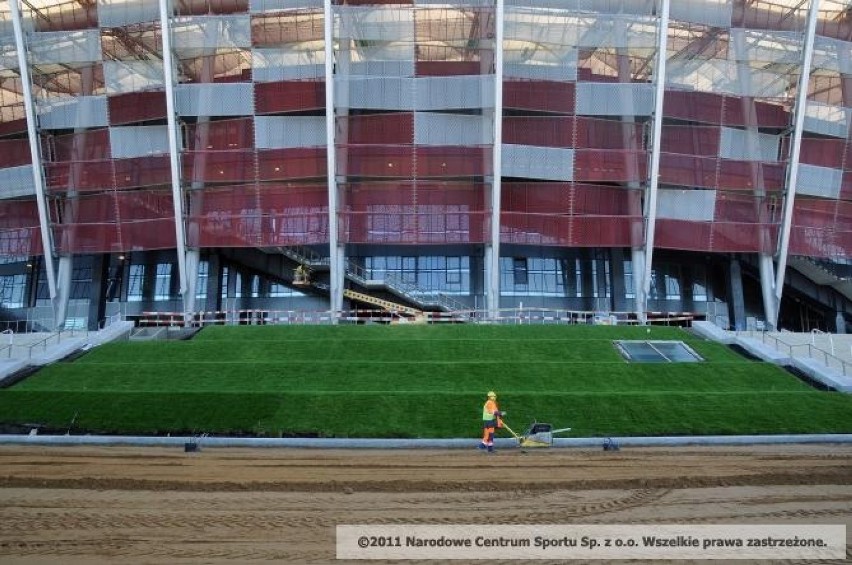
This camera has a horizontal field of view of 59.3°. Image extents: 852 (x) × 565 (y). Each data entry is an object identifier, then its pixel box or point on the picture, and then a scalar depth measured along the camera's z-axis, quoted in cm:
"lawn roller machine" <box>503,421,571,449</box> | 1758
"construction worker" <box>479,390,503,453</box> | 1698
